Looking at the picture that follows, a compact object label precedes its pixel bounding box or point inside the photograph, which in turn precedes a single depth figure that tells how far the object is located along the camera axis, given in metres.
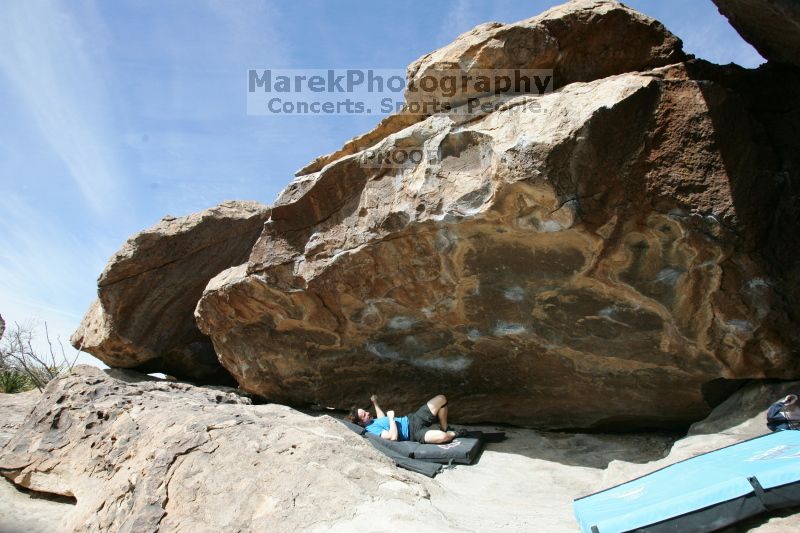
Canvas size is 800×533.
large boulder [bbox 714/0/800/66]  3.21
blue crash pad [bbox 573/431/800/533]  2.38
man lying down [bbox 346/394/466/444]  4.70
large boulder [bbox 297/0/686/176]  4.09
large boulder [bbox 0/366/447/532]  3.07
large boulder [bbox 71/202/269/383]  6.44
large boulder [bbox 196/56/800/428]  3.48
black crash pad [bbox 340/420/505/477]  4.34
